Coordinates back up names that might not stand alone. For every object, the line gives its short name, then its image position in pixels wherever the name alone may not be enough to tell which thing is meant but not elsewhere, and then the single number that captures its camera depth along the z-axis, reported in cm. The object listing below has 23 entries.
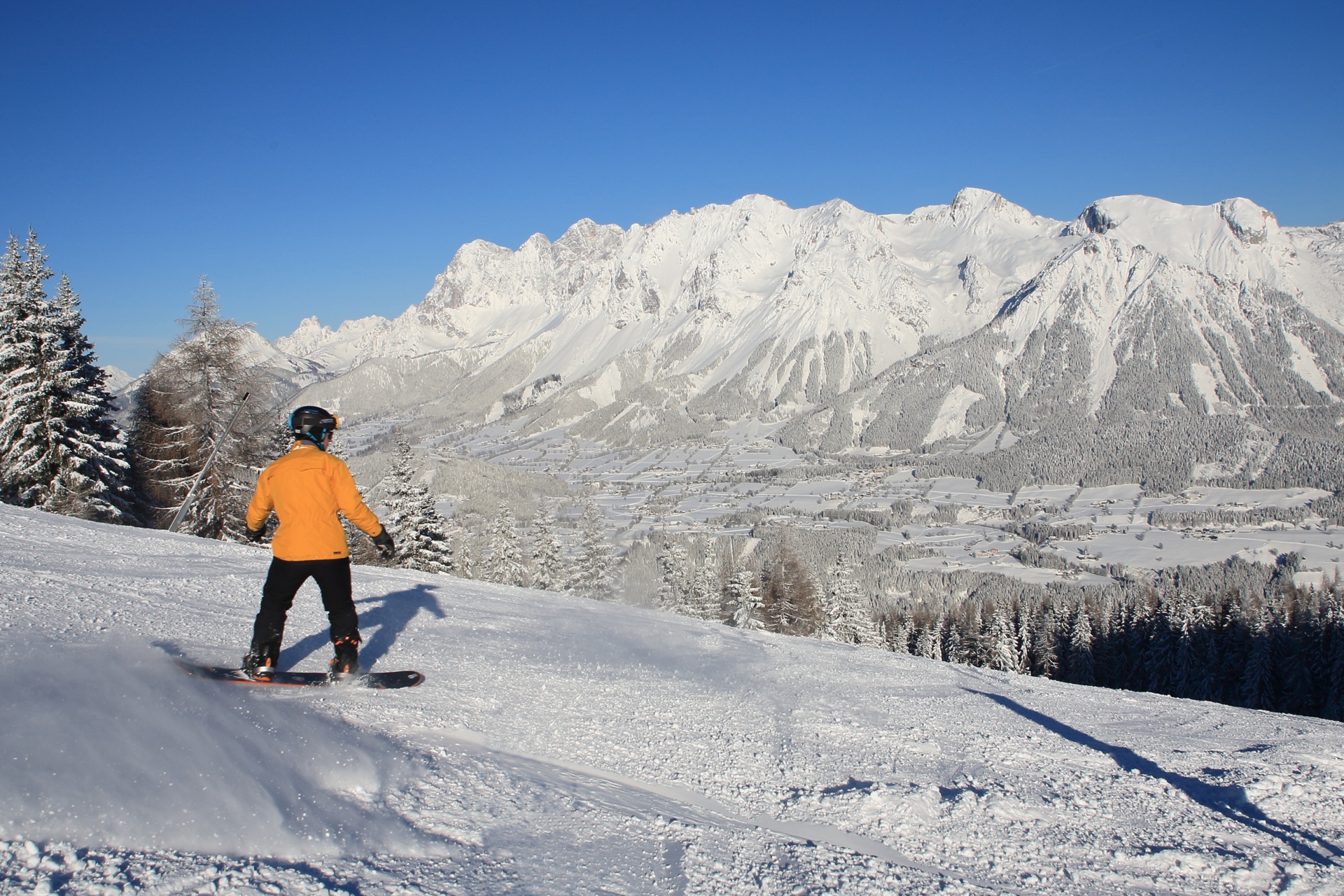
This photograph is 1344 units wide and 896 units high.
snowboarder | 559
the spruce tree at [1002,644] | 4256
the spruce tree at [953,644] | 4800
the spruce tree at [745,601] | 3353
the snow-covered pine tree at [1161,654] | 3941
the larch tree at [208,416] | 2253
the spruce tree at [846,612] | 3531
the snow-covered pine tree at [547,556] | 3553
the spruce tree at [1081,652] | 4266
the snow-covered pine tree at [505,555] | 3472
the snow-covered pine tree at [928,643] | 4656
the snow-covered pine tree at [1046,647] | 4419
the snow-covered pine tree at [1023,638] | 4669
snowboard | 507
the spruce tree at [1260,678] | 3566
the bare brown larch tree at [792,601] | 3528
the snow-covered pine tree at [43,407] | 2044
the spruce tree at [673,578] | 3634
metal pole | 1560
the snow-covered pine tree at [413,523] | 2819
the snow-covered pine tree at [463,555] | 3397
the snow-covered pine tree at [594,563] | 3712
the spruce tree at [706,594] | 3397
